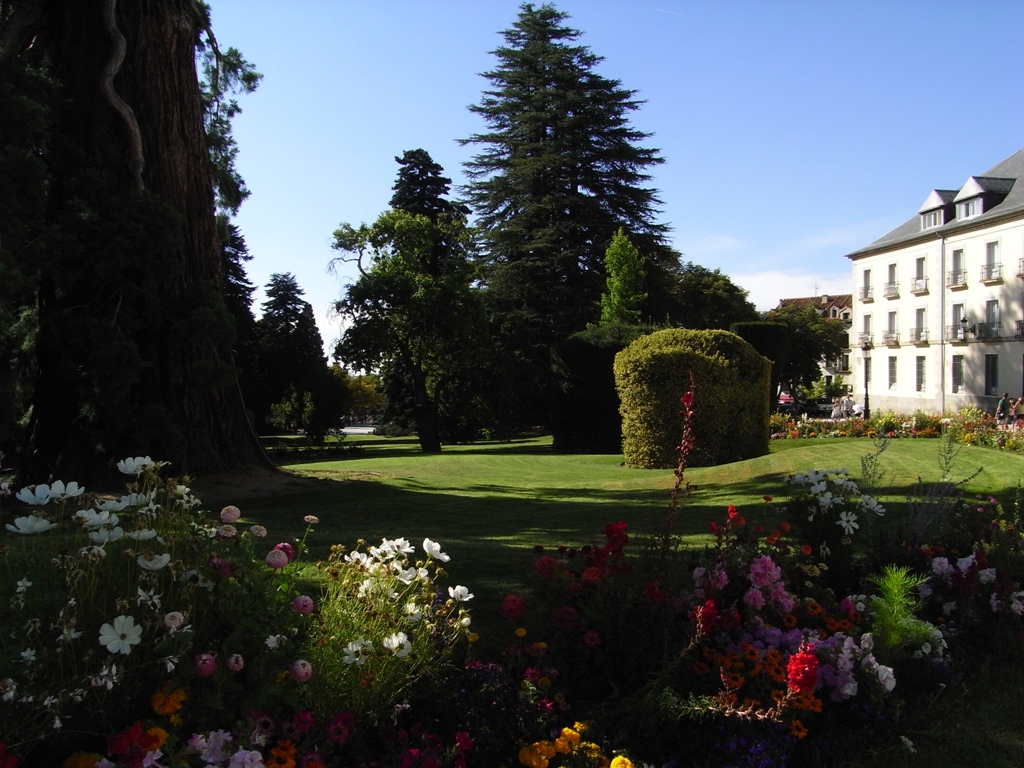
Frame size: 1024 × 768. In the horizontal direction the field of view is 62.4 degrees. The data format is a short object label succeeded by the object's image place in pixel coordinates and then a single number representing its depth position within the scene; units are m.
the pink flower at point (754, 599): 3.81
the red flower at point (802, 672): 3.13
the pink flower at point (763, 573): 3.85
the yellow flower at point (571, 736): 3.03
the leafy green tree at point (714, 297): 46.34
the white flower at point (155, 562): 2.61
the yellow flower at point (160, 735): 2.35
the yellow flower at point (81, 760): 2.46
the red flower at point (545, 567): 3.80
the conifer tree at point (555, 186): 35.00
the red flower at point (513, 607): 3.57
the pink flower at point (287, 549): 3.04
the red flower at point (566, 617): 3.59
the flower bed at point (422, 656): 2.60
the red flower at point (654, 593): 3.58
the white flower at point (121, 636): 2.40
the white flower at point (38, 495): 2.77
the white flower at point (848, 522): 4.76
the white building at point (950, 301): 42.25
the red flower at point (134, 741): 2.33
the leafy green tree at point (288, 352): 38.88
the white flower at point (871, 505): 4.94
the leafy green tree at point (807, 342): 55.91
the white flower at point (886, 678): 3.46
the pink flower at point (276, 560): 2.81
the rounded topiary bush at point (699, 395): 16.52
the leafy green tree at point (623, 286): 29.52
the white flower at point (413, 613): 3.22
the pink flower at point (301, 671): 2.63
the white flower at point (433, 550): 3.31
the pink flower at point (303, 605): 2.79
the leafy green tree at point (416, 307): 27.20
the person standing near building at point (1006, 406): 37.22
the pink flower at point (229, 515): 2.93
